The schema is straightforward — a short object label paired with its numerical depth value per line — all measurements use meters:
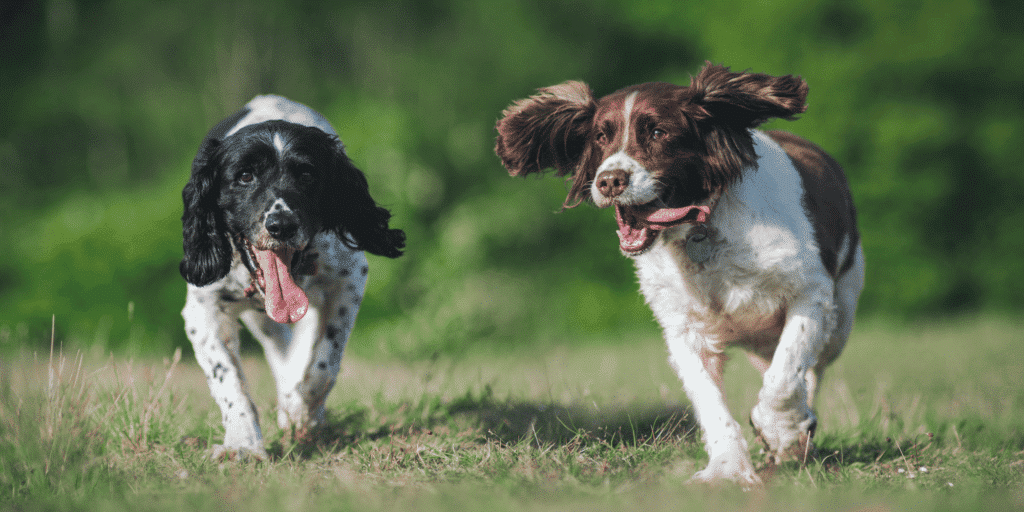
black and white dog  6.98
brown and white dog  6.71
